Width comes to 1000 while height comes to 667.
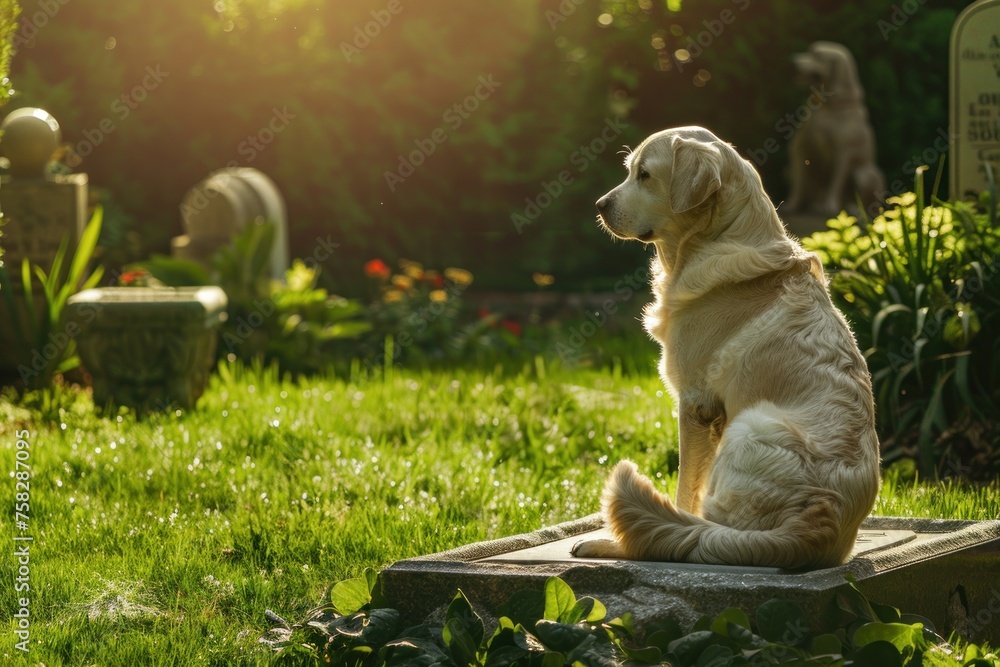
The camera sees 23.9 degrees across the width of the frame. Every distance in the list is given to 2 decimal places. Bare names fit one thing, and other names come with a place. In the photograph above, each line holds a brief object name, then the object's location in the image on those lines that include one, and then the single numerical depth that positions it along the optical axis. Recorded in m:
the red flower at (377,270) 22.31
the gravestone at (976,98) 15.46
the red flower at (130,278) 19.91
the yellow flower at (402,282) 22.11
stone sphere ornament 18.45
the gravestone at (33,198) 18.45
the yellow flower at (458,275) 20.95
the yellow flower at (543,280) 20.39
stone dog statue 26.23
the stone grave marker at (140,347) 15.54
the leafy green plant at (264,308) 19.45
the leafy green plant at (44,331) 16.72
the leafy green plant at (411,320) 21.16
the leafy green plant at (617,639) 6.19
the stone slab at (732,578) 6.62
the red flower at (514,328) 22.48
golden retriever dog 7.00
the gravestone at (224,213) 22.80
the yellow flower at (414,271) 22.58
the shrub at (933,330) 12.19
